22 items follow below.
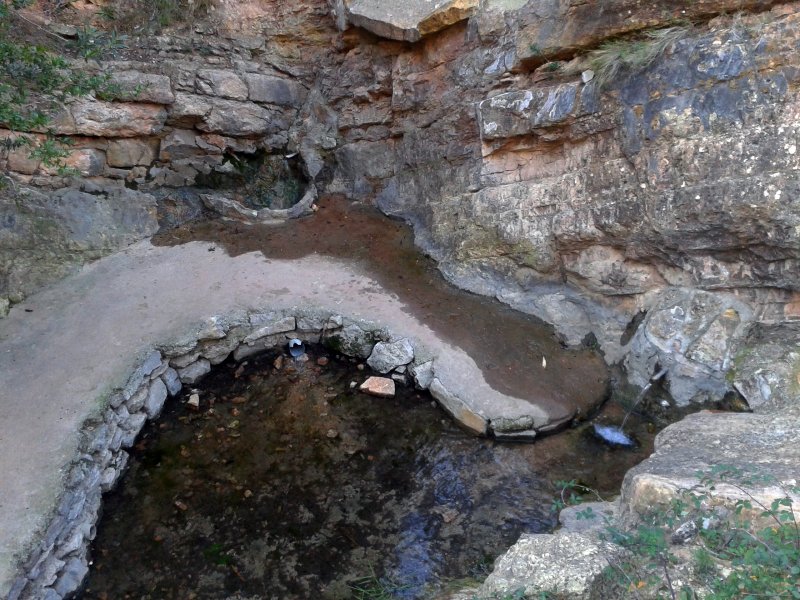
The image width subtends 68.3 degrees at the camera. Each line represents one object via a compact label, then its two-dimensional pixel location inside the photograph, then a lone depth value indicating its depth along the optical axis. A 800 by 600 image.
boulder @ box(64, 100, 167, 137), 7.39
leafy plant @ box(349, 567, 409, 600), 3.88
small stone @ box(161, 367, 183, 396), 5.81
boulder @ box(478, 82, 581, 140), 5.98
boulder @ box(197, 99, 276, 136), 8.41
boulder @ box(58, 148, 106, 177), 7.44
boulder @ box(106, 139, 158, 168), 7.77
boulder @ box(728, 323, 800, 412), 4.63
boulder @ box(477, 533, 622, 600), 2.82
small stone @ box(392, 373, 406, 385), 6.01
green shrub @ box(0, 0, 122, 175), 4.50
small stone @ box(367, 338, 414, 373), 6.00
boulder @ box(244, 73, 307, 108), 8.72
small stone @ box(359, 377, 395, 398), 5.85
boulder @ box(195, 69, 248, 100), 8.27
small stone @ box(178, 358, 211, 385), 5.98
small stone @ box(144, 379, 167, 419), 5.54
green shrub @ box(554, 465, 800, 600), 2.46
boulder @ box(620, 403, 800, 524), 3.01
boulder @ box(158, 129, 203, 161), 8.20
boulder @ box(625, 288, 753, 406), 5.15
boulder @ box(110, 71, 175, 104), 7.51
